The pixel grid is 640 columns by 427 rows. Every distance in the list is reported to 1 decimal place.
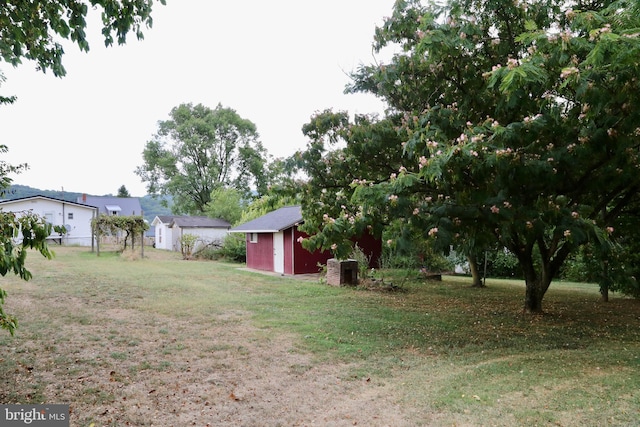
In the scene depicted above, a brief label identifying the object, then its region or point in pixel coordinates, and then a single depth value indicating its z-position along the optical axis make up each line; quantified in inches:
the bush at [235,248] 1006.4
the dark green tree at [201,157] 1635.1
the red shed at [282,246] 732.7
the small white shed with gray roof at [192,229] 1298.0
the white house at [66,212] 1252.5
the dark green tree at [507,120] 203.2
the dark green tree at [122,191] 2792.8
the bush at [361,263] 591.5
